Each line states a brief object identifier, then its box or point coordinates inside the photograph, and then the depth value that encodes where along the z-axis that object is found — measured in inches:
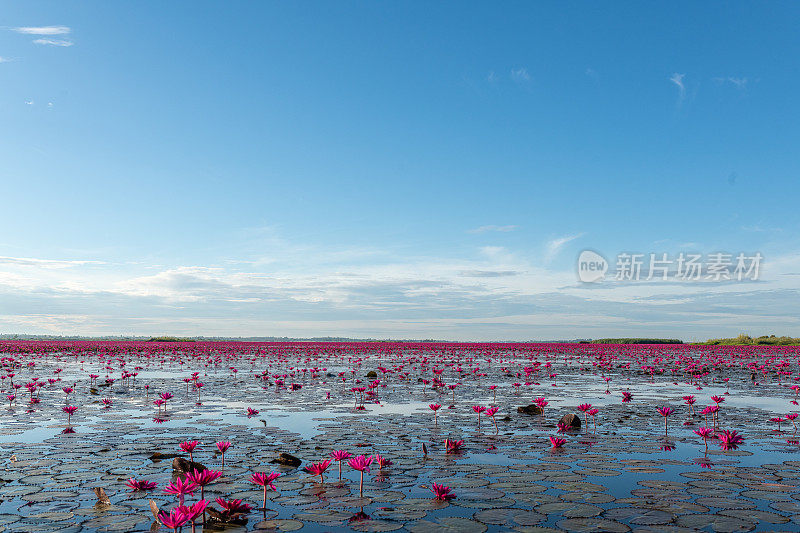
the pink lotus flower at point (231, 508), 199.2
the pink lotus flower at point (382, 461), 274.5
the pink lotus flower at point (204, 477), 203.0
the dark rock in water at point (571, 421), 407.1
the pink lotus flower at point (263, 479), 213.6
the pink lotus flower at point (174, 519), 163.0
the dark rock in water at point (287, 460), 288.8
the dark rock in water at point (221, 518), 200.8
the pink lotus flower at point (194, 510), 167.9
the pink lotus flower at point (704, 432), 324.0
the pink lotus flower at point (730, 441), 329.7
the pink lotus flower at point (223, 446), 287.2
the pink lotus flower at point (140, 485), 231.1
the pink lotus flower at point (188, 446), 262.2
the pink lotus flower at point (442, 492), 227.1
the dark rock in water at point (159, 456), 298.0
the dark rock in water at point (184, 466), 265.0
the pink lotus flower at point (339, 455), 255.6
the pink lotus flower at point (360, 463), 231.6
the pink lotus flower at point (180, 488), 195.1
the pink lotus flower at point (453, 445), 325.8
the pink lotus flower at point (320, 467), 245.1
